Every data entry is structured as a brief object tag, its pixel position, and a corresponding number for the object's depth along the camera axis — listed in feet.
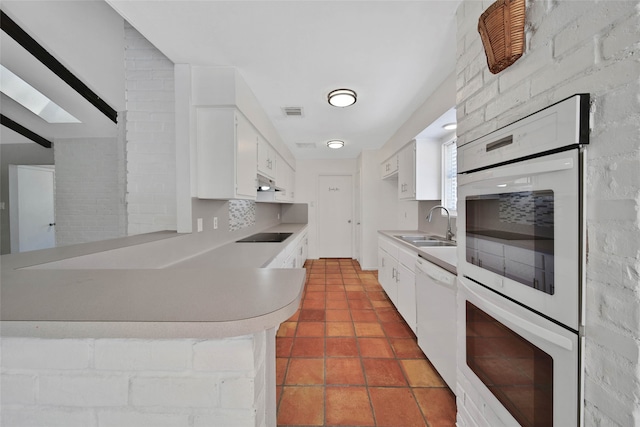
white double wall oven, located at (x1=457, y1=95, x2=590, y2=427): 2.30
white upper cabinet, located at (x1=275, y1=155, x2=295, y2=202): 12.08
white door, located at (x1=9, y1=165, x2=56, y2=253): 10.31
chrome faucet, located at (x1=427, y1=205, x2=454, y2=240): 8.09
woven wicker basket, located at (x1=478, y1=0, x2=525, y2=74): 2.94
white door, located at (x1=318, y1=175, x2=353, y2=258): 18.24
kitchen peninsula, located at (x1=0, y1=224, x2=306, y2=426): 1.81
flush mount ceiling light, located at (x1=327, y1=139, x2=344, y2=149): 12.96
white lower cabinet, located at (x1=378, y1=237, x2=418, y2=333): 7.18
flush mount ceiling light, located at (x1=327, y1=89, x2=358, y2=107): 7.31
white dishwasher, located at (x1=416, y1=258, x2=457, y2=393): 4.84
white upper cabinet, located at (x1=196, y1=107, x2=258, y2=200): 6.27
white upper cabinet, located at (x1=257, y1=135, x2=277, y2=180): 8.54
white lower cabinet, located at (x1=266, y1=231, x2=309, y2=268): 7.55
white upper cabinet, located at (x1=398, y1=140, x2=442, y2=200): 9.08
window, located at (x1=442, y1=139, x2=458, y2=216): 8.56
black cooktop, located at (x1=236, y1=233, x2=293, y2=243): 9.73
